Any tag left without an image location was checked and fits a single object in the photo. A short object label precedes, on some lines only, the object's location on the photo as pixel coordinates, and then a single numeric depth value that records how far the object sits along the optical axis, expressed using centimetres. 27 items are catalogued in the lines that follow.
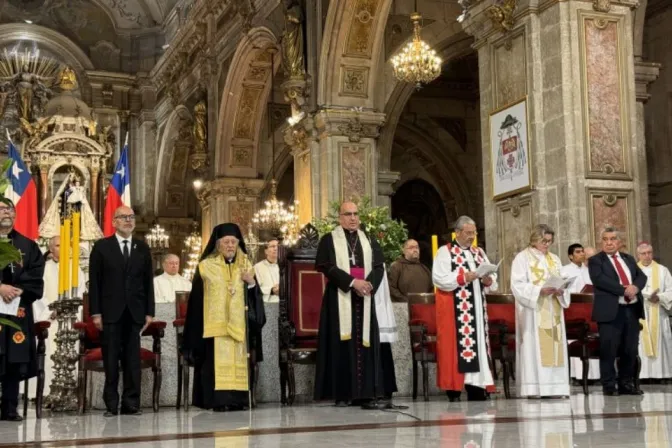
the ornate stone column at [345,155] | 1602
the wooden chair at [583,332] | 877
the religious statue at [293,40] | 1660
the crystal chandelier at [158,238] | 2538
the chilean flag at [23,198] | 1328
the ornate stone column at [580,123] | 1027
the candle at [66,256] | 783
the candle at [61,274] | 795
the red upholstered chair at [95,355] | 808
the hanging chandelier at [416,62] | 1408
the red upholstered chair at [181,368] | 823
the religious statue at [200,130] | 2250
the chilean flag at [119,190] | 1472
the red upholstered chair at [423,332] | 854
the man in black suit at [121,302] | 754
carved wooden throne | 845
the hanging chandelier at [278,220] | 1698
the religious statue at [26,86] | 2669
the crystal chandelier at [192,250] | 2300
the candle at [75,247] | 803
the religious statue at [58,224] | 1619
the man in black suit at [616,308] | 848
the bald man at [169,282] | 1162
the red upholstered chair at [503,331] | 885
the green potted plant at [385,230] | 1184
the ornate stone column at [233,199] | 2178
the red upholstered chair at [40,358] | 773
